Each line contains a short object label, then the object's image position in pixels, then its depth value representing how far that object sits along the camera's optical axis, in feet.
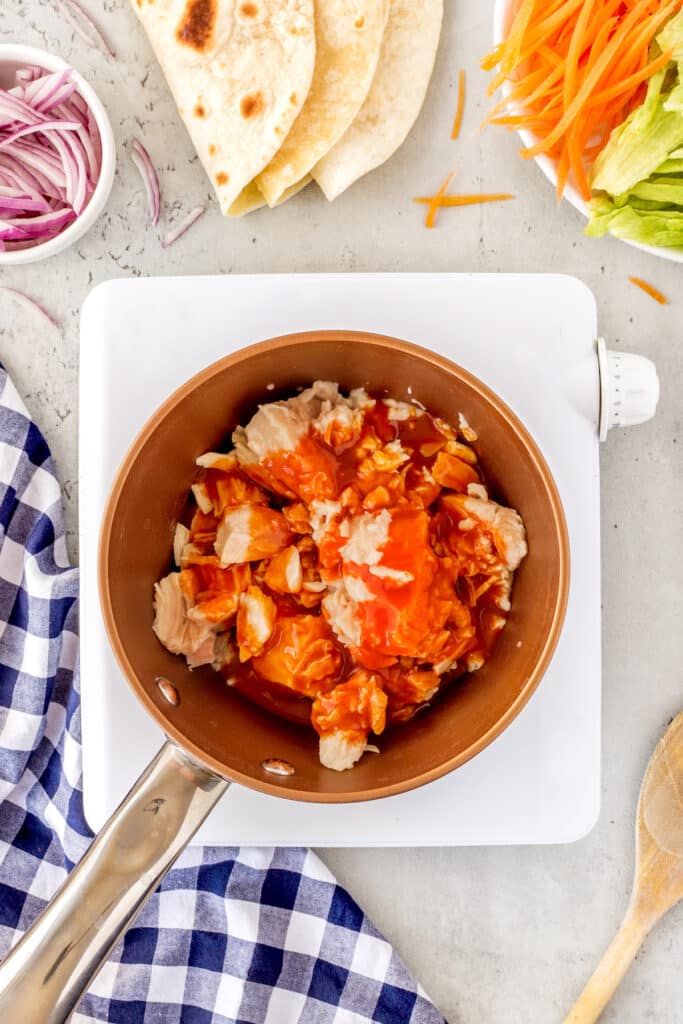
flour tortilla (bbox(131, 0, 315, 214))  3.20
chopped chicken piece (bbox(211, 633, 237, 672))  3.13
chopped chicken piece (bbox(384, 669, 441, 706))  3.10
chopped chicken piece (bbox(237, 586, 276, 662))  3.07
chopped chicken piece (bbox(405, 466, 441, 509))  3.10
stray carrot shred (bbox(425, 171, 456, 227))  3.32
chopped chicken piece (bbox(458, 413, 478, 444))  3.12
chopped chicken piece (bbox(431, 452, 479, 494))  3.12
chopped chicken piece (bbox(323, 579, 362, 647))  3.05
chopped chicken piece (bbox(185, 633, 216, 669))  3.11
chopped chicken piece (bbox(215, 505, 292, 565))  3.07
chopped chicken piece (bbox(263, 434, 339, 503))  3.09
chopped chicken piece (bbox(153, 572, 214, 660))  3.08
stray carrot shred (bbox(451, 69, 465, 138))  3.33
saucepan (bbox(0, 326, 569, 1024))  2.93
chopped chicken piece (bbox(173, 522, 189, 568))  3.14
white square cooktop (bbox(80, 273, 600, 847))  3.23
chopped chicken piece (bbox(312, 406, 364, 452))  3.11
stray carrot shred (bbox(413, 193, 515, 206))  3.33
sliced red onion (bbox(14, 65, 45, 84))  3.27
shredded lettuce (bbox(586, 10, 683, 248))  3.18
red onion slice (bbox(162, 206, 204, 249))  3.32
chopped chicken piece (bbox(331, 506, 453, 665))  3.02
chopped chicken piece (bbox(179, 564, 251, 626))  3.09
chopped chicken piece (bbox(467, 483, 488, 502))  3.12
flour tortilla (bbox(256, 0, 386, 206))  3.20
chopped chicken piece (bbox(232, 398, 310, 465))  3.10
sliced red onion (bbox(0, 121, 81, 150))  3.27
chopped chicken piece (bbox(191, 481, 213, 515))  3.14
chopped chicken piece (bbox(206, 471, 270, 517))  3.12
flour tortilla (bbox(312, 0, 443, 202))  3.26
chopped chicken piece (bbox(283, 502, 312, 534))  3.09
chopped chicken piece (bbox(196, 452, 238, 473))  3.13
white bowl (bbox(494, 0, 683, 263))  3.26
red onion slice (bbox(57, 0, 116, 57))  3.34
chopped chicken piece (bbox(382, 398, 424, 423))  3.15
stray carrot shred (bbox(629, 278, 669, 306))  3.34
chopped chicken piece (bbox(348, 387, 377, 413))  3.14
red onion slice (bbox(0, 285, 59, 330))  3.33
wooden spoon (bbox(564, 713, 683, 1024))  3.31
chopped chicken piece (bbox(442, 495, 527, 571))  3.08
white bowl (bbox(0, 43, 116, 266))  3.26
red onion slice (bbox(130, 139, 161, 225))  3.32
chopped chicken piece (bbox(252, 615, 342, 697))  3.07
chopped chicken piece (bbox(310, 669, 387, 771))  3.08
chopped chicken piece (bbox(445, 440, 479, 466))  3.13
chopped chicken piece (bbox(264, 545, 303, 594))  3.08
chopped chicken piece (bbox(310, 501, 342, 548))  3.07
